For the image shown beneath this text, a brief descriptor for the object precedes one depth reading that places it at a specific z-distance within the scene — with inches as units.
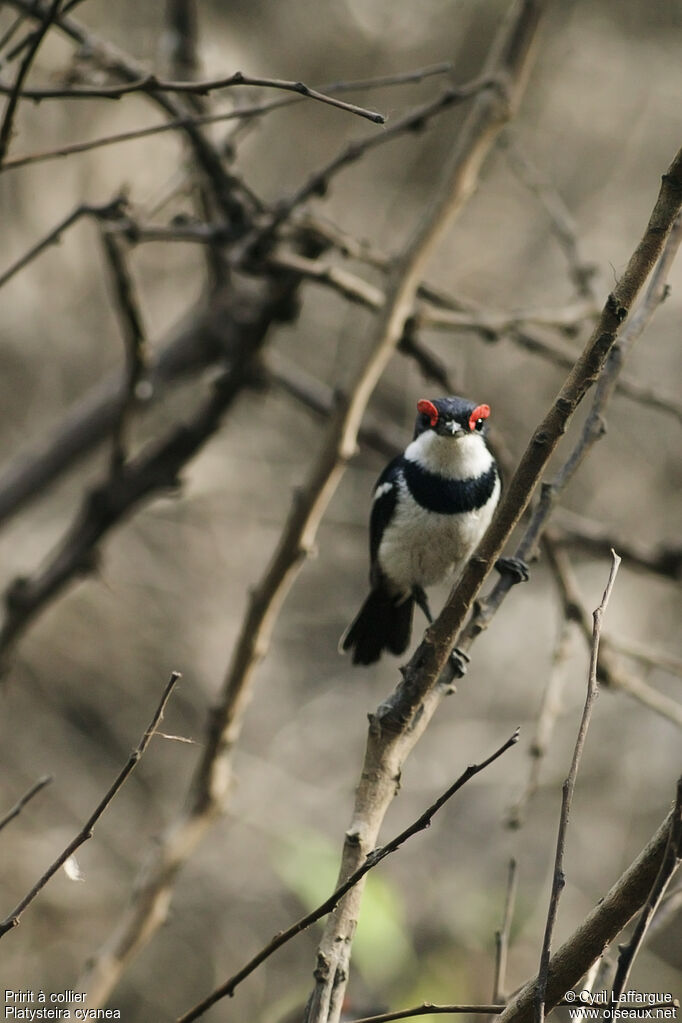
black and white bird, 295.9
